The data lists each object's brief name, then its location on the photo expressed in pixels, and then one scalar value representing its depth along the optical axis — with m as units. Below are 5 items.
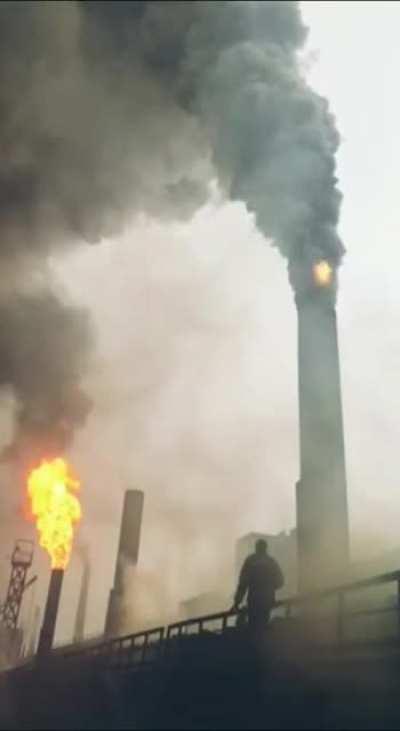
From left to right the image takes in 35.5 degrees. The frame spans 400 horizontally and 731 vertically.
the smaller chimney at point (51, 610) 16.73
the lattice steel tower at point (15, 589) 36.38
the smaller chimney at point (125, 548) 32.81
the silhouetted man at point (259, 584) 8.39
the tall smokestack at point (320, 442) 15.75
